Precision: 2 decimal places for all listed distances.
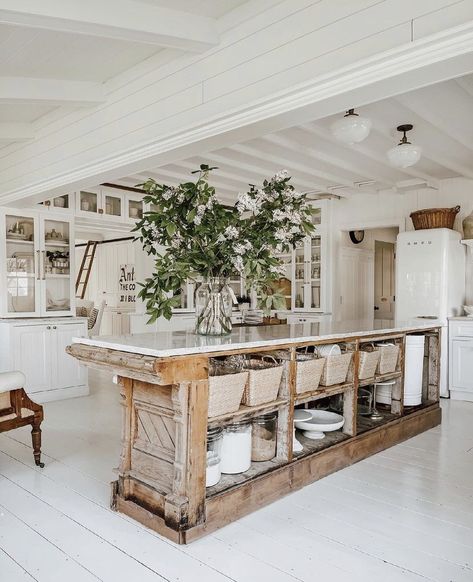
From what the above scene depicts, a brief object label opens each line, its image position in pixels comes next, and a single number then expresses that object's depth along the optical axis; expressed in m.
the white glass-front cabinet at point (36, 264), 4.82
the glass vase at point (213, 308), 2.70
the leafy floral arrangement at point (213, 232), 2.54
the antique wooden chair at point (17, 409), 3.04
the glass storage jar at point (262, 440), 2.62
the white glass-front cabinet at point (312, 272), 6.90
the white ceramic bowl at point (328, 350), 2.94
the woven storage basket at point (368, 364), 3.17
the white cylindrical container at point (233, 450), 2.45
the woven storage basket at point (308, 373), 2.69
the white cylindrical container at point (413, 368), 3.81
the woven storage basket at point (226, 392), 2.24
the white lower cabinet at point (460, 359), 5.16
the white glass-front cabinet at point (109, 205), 5.33
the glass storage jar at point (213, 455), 2.29
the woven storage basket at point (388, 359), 3.38
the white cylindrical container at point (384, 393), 3.79
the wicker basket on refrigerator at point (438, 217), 5.44
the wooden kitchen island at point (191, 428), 2.12
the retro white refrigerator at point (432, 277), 5.35
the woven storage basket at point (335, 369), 2.89
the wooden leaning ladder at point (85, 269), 9.52
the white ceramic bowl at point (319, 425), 3.01
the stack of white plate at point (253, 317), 6.70
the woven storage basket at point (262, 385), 2.41
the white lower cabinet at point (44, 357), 4.65
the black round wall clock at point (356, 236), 7.27
